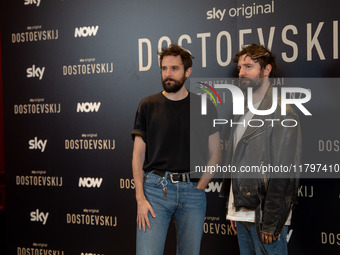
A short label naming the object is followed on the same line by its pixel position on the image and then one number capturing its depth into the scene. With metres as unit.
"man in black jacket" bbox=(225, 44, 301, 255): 2.22
